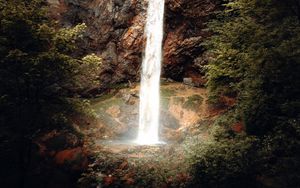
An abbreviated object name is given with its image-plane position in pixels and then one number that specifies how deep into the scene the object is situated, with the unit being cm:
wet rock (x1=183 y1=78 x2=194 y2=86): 2655
